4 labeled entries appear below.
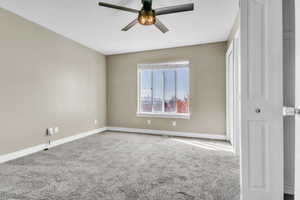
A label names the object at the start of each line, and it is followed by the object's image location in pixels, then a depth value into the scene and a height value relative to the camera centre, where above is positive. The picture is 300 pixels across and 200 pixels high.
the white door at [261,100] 1.52 -0.01
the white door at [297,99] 0.86 +0.00
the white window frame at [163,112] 4.73 +0.21
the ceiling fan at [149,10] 2.13 +1.18
